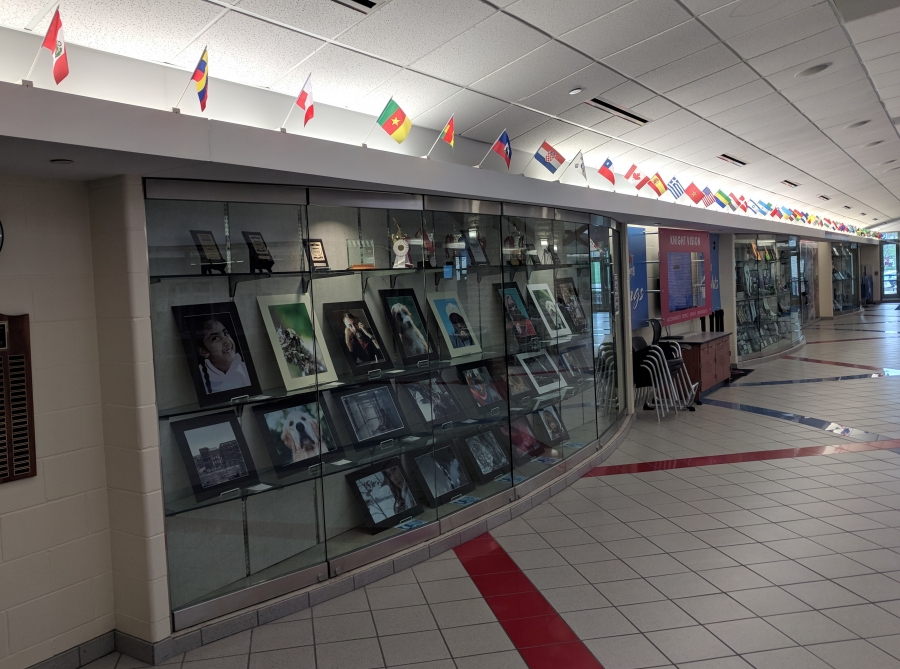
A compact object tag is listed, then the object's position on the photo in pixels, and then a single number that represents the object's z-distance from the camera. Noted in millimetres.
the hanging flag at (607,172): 6074
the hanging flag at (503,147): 4605
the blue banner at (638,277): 8680
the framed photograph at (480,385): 4945
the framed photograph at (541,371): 5555
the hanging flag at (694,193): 8462
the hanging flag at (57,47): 2361
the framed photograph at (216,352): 3406
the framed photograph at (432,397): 4512
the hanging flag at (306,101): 3336
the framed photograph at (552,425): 5742
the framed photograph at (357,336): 4125
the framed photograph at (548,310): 5730
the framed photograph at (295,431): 3740
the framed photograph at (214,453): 3369
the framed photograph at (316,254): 3856
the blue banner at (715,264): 11891
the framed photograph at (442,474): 4512
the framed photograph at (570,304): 6074
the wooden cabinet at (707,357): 9148
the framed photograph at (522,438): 5228
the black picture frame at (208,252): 3385
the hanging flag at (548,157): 5074
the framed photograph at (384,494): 4191
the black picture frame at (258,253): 3615
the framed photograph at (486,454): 4906
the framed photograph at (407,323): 4441
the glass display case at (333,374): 3361
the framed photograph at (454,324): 4701
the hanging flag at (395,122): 3781
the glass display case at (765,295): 12672
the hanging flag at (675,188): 8078
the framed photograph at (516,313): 5305
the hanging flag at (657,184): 7441
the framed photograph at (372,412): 4137
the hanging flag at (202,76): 2793
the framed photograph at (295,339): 3807
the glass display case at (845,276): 21959
